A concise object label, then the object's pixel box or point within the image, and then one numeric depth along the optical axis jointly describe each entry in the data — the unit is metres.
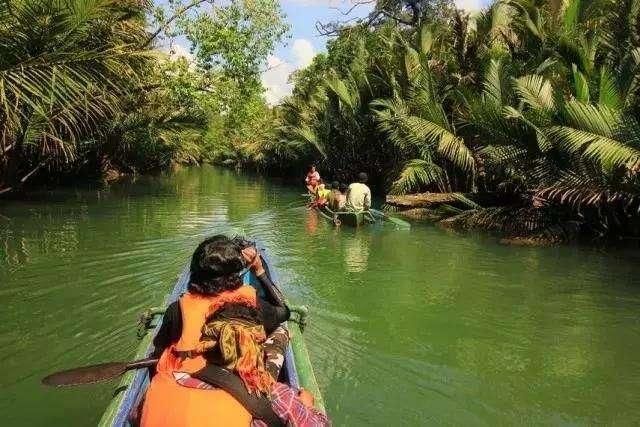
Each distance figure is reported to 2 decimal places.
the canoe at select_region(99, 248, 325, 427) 3.46
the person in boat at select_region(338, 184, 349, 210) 15.61
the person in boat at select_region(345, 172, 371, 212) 15.18
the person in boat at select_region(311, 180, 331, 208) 18.13
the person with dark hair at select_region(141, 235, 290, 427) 2.71
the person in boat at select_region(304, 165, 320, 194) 21.74
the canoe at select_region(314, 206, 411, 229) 14.88
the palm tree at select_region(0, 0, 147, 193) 10.51
